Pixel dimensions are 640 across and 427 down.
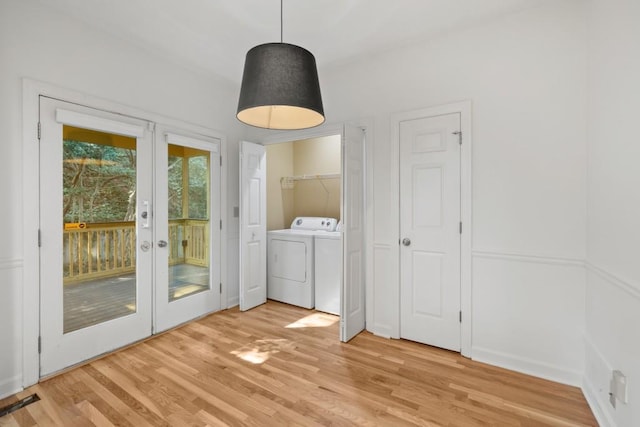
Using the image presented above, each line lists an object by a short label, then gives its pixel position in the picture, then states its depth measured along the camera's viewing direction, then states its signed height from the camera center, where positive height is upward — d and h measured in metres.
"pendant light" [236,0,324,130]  1.46 +0.69
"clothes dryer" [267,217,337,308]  3.70 -0.66
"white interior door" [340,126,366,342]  2.81 -0.19
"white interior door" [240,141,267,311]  3.58 -0.15
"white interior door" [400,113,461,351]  2.59 -0.15
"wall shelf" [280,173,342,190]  4.45 +0.57
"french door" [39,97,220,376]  2.24 -0.14
